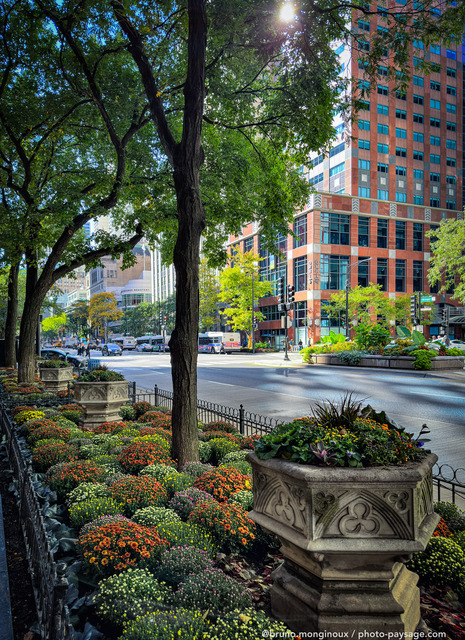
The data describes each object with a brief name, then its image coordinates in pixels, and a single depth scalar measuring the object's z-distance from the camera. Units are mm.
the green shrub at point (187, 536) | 3539
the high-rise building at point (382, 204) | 54125
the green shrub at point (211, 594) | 2676
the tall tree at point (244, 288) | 53597
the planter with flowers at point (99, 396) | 9078
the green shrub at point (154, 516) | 3861
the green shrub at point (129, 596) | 2574
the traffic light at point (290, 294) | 33822
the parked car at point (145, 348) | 73219
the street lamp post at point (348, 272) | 53722
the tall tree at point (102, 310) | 95106
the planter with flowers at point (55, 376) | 15609
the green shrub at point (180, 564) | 3033
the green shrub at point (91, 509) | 3982
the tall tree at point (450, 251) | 35094
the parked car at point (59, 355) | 24747
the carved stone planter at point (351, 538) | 2469
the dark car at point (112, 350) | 57569
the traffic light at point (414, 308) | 31359
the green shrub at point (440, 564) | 3336
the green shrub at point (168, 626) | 2248
